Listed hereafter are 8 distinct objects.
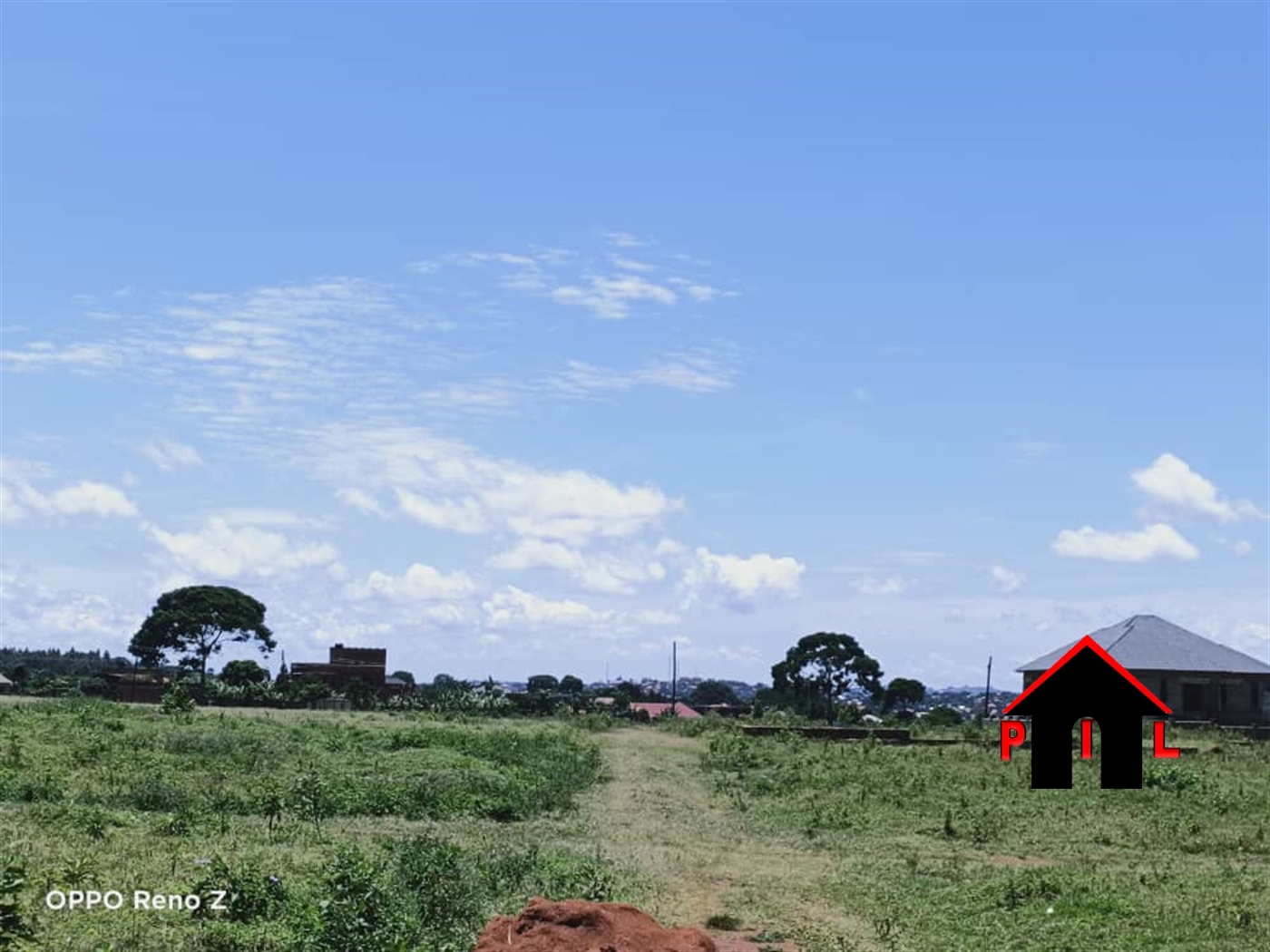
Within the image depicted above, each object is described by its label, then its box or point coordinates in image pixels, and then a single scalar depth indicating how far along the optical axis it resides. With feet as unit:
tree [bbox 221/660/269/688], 254.27
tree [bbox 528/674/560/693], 406.00
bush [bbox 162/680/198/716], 132.46
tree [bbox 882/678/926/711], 269.64
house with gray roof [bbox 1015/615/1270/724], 190.60
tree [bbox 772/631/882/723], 263.90
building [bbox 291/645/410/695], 256.73
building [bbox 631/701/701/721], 242.58
